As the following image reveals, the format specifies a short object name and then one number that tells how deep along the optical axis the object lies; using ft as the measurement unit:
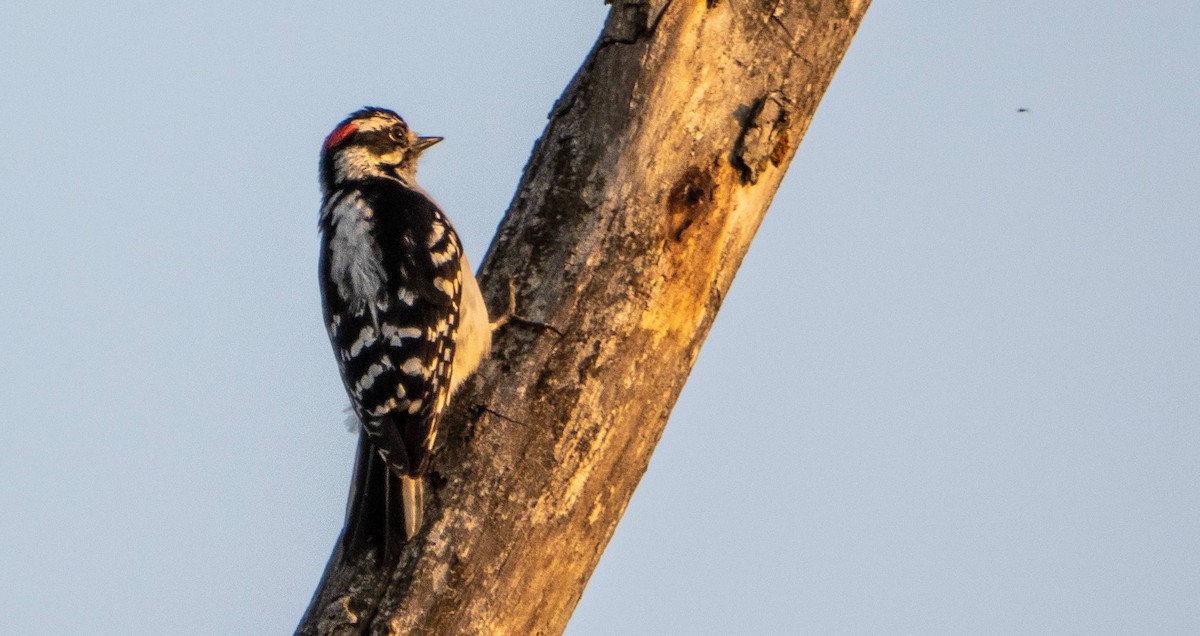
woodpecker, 20.86
